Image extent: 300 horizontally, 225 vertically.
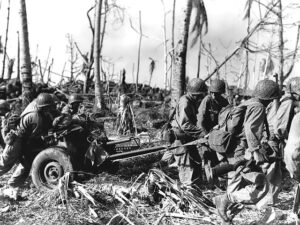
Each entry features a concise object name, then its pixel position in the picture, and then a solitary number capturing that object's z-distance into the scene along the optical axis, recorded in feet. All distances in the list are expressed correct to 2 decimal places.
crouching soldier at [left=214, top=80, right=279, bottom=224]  10.22
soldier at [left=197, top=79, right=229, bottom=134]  13.71
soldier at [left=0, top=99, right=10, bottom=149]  15.27
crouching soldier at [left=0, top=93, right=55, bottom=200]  13.73
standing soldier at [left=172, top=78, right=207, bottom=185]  13.20
